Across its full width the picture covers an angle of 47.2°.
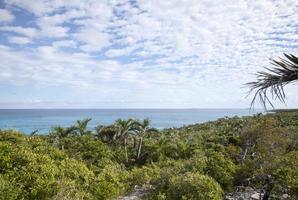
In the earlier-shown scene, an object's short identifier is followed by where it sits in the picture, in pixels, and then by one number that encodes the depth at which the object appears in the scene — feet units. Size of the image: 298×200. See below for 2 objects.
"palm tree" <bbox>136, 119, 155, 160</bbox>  131.23
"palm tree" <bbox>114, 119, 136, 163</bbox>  131.93
